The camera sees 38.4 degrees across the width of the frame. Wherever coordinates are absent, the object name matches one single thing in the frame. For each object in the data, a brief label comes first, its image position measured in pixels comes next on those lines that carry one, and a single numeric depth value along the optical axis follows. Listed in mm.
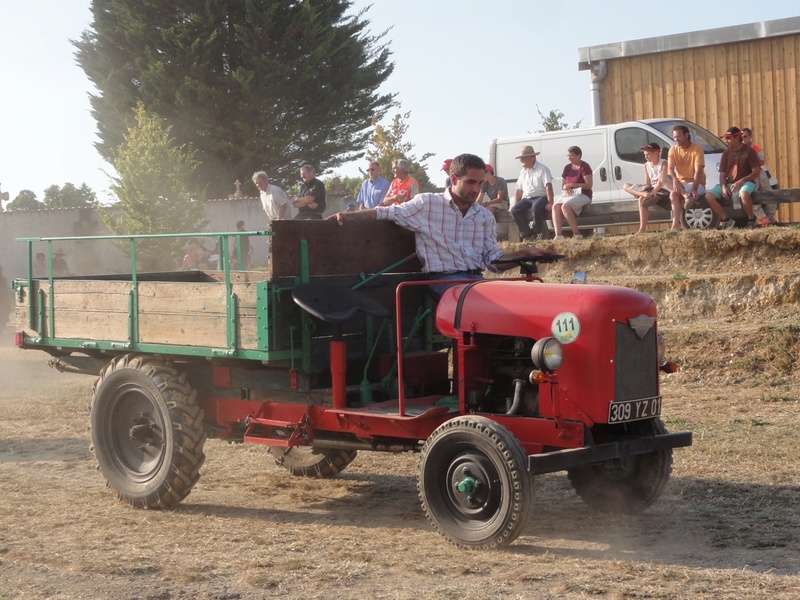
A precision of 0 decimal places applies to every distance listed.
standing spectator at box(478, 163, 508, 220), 16109
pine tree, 34719
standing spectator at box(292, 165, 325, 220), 14641
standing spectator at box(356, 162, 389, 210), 14656
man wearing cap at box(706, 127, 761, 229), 14398
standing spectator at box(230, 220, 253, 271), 22127
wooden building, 20406
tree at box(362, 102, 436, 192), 35719
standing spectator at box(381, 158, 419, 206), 12922
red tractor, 5977
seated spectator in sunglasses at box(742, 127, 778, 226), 14539
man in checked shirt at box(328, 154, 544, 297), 7141
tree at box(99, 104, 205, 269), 29109
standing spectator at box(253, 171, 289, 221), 15879
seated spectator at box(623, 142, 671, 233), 15070
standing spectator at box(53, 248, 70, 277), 27205
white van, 16031
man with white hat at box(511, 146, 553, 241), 15781
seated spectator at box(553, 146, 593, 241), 15594
